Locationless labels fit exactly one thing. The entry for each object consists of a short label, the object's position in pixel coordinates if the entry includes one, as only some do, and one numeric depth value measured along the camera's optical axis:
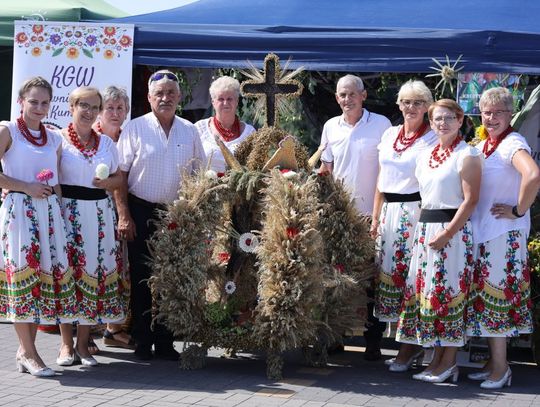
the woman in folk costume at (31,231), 5.89
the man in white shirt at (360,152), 6.80
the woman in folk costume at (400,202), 6.29
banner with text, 7.93
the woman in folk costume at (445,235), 5.80
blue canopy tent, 7.10
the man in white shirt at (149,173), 6.46
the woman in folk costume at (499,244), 5.88
